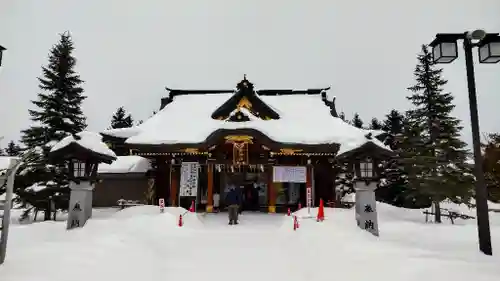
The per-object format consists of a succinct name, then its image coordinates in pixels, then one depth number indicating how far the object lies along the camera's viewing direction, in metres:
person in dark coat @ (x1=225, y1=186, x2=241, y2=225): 14.24
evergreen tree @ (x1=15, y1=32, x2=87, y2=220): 16.45
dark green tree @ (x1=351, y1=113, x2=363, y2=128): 44.35
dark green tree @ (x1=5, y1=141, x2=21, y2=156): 63.32
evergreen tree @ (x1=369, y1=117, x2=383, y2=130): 41.81
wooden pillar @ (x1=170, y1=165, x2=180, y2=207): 18.41
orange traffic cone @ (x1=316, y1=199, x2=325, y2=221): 11.95
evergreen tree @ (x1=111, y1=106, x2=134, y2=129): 47.81
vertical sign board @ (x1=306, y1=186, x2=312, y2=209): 14.51
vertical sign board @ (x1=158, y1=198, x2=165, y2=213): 13.95
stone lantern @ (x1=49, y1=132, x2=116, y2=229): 11.65
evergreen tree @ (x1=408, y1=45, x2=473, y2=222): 16.64
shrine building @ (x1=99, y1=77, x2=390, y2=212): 17.88
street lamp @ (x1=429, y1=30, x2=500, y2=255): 6.79
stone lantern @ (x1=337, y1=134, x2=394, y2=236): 10.92
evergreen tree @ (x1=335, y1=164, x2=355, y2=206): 28.22
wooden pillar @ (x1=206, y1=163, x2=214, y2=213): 17.91
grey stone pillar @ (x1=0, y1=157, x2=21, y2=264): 6.11
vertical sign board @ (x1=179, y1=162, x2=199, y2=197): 17.77
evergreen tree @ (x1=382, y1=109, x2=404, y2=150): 34.88
